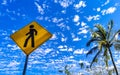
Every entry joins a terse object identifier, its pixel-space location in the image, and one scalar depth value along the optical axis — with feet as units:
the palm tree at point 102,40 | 33.72
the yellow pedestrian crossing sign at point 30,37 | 5.61
